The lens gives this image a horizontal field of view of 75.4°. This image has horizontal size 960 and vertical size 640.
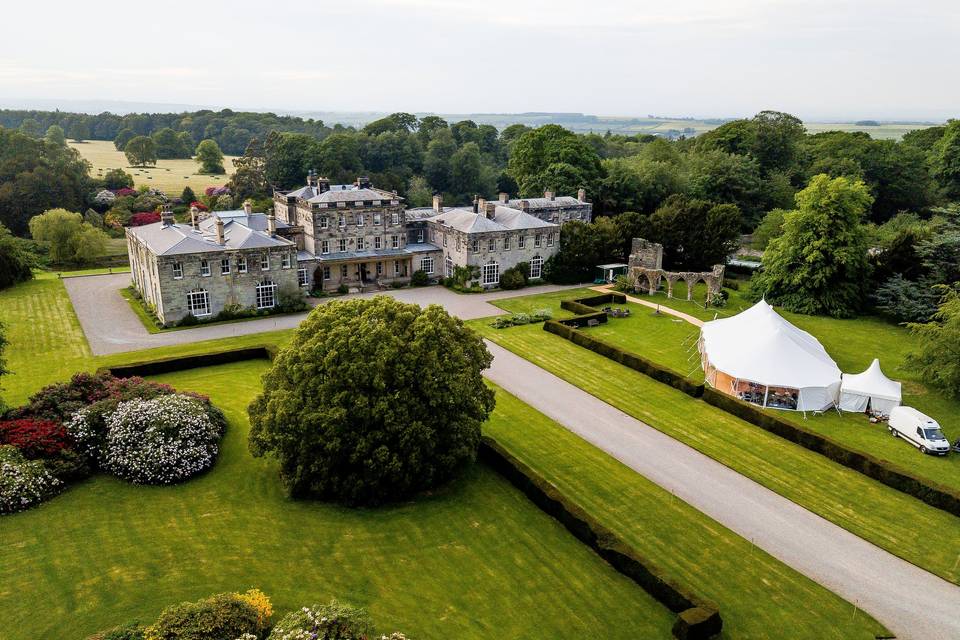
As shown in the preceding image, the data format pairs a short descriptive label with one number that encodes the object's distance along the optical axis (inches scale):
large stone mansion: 1648.6
